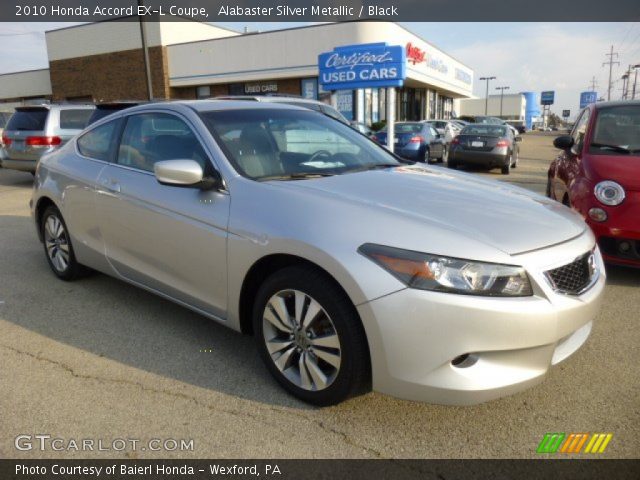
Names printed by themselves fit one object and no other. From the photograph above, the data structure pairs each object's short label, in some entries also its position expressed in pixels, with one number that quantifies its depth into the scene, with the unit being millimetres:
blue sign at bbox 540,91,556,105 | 117438
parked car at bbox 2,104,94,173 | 10992
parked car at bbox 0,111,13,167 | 15438
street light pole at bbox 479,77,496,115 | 86300
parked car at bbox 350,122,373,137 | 14294
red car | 4443
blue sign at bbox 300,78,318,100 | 29250
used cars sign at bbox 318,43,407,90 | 17297
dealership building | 28219
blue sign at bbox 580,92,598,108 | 98162
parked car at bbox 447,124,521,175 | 13844
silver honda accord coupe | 2303
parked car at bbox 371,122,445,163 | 14594
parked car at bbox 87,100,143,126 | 8898
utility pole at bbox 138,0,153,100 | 16406
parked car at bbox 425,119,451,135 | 20217
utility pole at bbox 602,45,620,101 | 91288
